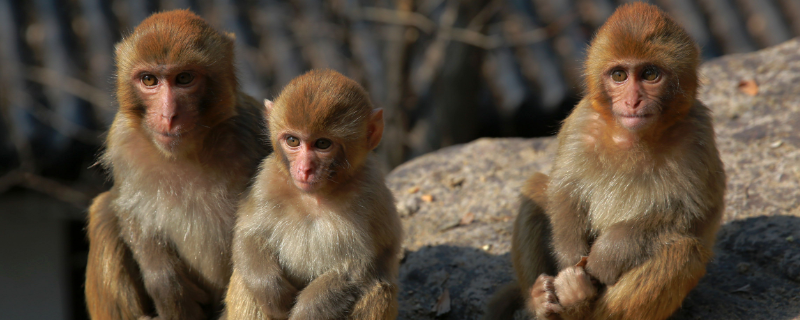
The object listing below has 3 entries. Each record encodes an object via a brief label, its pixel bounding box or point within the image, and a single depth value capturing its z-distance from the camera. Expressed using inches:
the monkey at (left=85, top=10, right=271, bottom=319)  270.8
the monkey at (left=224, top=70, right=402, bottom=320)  262.4
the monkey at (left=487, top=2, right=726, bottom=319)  260.5
